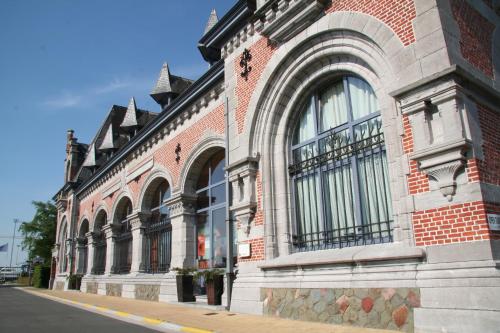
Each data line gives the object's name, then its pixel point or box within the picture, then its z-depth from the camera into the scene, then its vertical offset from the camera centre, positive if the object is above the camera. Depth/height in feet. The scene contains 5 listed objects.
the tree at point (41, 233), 133.69 +12.23
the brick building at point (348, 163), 17.16 +5.77
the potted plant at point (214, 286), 33.19 -1.82
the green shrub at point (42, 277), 109.91 -1.92
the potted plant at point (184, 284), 37.86 -1.78
